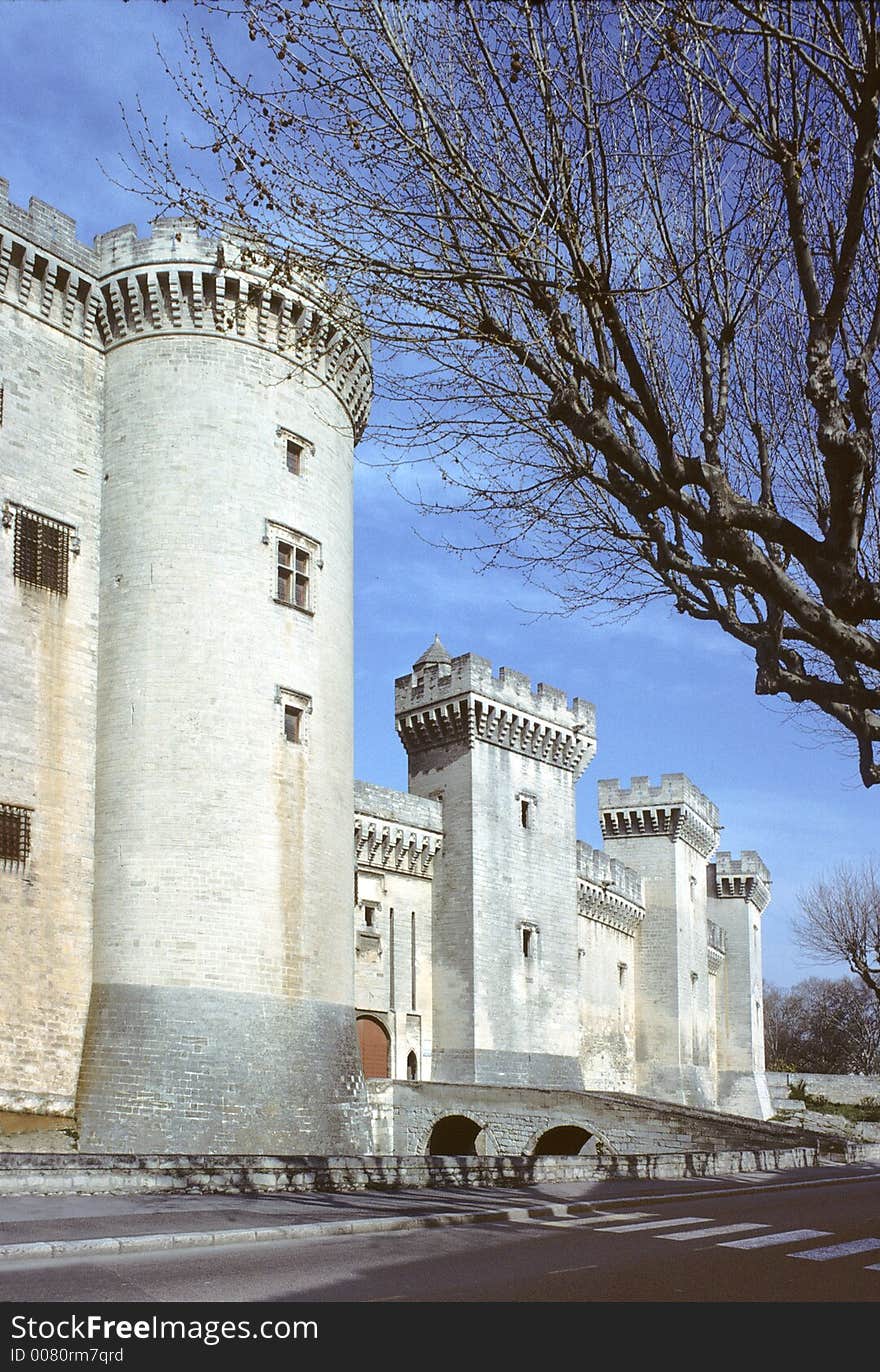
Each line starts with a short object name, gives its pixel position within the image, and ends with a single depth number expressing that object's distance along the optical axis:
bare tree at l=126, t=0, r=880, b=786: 9.02
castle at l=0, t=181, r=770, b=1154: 21.70
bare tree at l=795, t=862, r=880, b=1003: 56.38
